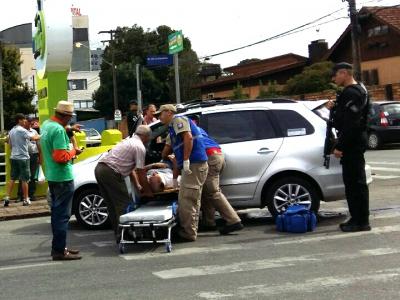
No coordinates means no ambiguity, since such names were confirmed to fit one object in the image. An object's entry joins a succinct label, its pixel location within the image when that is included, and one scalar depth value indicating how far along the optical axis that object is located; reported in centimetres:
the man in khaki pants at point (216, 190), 831
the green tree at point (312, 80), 4066
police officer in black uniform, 783
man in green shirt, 716
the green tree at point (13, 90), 5534
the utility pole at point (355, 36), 2850
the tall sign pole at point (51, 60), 1294
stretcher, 749
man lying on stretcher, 835
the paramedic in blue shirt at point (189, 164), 789
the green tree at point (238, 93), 4425
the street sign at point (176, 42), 2072
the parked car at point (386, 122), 2155
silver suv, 876
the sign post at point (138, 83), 2690
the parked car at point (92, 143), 1426
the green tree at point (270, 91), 4291
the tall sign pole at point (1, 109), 4892
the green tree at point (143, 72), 6725
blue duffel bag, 820
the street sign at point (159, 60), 2606
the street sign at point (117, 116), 4466
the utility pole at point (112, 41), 5734
